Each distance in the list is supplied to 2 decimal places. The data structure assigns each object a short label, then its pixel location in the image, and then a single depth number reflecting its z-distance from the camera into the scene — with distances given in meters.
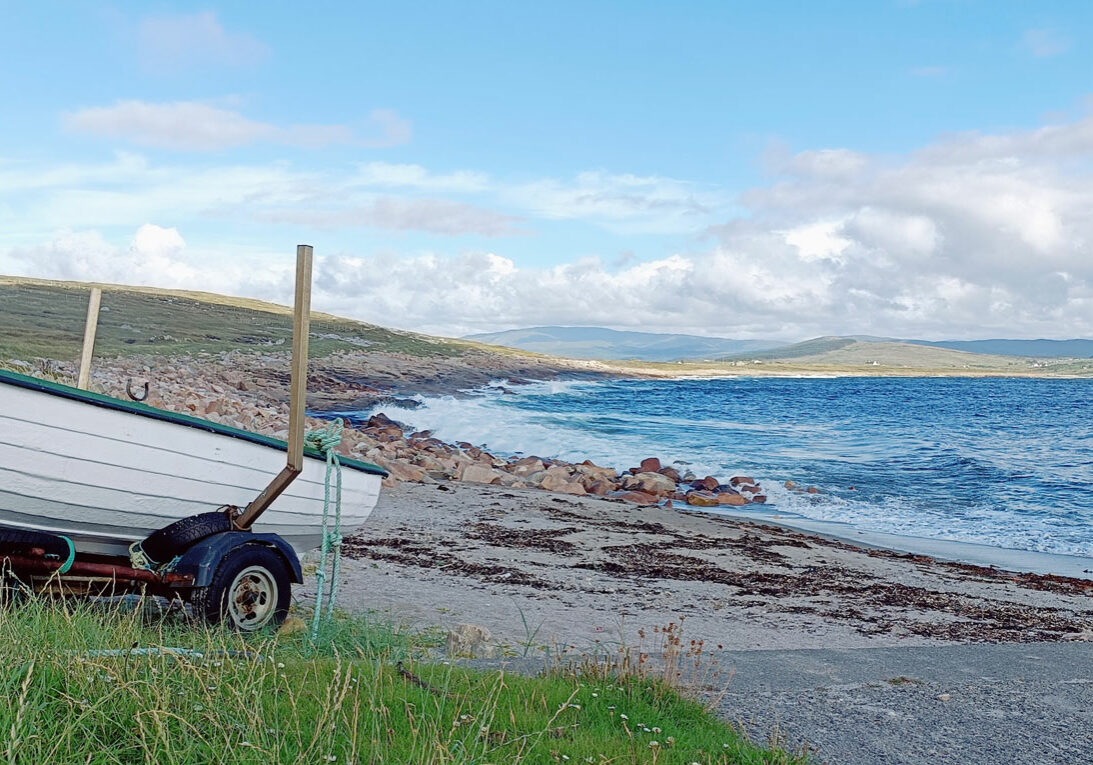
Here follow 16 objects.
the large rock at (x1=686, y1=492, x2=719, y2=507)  21.73
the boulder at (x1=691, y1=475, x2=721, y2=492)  24.08
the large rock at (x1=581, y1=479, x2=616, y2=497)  21.89
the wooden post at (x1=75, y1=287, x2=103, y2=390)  8.21
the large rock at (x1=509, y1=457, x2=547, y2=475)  23.36
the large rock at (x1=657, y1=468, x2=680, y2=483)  25.82
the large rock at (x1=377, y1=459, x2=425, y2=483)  19.44
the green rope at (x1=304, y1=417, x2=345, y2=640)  6.79
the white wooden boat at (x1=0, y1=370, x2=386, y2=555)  5.64
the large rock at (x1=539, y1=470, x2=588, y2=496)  21.36
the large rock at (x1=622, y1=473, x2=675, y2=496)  22.72
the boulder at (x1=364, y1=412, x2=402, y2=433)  32.12
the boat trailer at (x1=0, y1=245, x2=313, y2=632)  5.77
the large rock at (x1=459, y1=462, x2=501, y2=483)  20.97
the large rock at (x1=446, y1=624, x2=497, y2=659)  6.41
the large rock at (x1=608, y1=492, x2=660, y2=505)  20.95
